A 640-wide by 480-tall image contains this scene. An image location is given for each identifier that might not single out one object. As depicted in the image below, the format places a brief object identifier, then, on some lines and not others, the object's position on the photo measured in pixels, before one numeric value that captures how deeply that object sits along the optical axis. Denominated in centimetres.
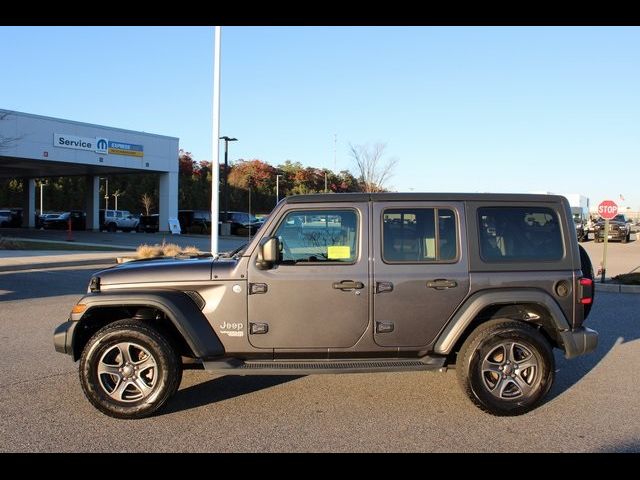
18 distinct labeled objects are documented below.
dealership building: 3300
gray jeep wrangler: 500
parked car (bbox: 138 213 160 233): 4487
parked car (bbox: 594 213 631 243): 3867
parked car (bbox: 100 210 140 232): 4638
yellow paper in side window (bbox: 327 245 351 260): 519
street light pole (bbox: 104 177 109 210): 6733
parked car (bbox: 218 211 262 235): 4422
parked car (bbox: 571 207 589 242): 4041
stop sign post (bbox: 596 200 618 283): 1653
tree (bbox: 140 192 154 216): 6481
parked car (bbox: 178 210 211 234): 4584
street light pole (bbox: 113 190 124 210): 6784
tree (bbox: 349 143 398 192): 3719
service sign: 3472
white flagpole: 1731
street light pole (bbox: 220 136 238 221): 3994
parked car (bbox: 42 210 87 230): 4541
